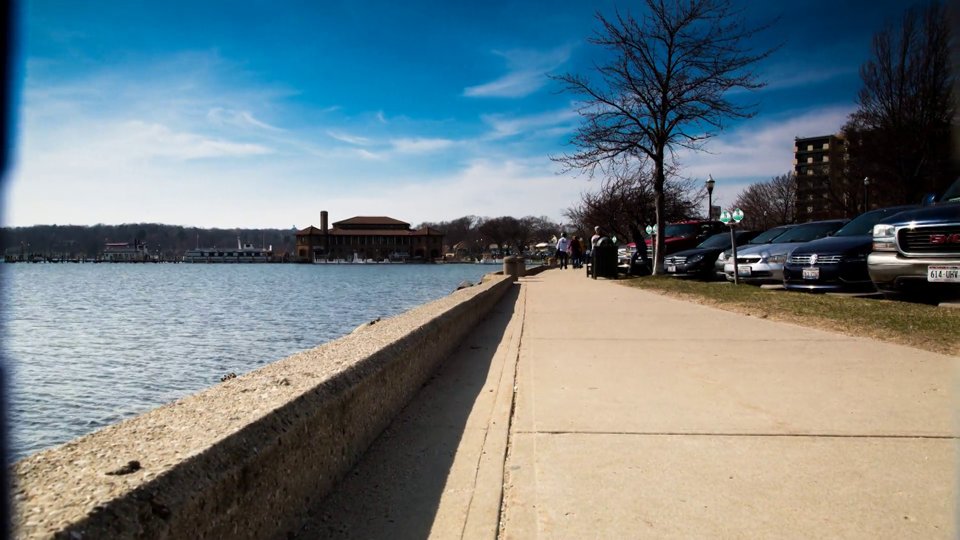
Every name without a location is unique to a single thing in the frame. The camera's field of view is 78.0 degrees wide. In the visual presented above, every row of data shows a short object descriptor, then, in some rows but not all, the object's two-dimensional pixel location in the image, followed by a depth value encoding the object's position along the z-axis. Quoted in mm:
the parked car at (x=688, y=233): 23547
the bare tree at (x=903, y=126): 31875
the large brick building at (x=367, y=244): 156000
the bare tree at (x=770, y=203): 74250
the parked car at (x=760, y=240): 16362
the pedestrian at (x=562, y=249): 36531
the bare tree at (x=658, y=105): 20047
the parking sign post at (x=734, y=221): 14430
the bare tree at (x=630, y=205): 37469
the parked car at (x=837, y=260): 10845
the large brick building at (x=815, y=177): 55019
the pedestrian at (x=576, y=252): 35500
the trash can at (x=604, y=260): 21734
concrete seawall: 1542
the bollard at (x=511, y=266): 23547
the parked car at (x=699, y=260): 18031
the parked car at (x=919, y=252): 8203
